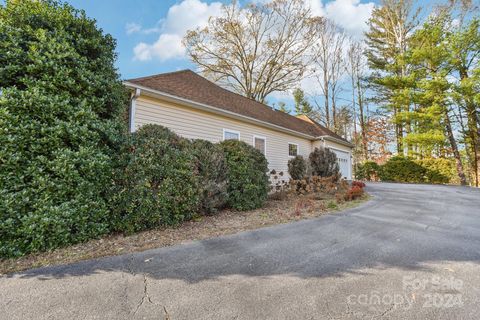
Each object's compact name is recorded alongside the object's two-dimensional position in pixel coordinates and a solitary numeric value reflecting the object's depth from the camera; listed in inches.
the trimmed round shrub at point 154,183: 152.5
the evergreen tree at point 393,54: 659.4
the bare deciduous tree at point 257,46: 677.3
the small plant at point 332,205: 249.6
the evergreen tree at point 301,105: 1058.7
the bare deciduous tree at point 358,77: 858.8
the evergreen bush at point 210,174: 199.3
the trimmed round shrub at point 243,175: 230.4
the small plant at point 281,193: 313.4
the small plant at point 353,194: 298.5
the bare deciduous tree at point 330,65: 812.0
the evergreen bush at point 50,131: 118.9
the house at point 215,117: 262.1
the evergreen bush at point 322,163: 414.9
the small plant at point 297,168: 373.7
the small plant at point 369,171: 714.2
